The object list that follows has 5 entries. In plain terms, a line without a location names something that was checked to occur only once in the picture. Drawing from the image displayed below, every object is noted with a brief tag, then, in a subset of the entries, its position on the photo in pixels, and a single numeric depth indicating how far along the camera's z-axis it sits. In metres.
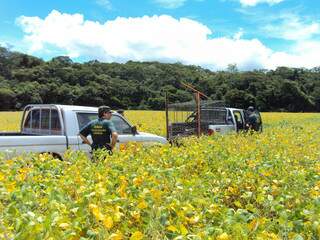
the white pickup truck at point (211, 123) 11.35
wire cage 11.29
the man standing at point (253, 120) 13.62
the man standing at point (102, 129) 6.46
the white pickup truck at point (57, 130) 6.49
